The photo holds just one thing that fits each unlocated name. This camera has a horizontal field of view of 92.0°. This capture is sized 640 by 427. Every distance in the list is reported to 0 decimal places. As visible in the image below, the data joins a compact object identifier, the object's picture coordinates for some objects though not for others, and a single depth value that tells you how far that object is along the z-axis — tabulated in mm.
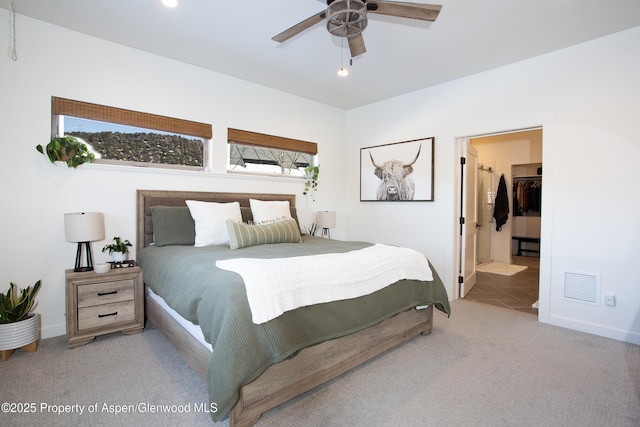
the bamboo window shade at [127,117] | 2740
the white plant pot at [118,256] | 2857
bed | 1498
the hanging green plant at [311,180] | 4590
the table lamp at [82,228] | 2484
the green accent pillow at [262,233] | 2828
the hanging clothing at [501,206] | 6227
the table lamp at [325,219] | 4367
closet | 6945
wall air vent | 2869
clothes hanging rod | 6950
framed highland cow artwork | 4062
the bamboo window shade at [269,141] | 3826
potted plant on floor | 2205
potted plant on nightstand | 2859
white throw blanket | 1643
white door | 3965
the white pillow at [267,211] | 3449
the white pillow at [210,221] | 2982
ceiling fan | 1825
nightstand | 2424
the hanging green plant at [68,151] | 2609
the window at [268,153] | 3920
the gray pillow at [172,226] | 2971
